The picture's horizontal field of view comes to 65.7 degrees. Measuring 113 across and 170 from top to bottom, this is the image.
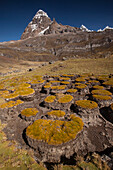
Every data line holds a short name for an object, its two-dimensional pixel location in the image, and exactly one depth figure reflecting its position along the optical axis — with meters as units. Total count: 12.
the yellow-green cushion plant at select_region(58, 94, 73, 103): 15.99
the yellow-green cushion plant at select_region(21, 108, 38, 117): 13.34
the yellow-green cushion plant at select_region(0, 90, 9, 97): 21.29
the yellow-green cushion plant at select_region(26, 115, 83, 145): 8.82
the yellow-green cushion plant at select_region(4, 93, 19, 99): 18.34
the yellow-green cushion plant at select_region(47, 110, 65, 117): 12.82
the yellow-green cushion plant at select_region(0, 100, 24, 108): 15.17
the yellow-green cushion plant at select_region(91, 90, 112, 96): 17.69
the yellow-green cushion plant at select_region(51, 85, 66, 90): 21.85
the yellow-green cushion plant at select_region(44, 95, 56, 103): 16.44
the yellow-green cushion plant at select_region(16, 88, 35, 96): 19.76
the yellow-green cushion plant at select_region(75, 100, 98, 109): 14.05
